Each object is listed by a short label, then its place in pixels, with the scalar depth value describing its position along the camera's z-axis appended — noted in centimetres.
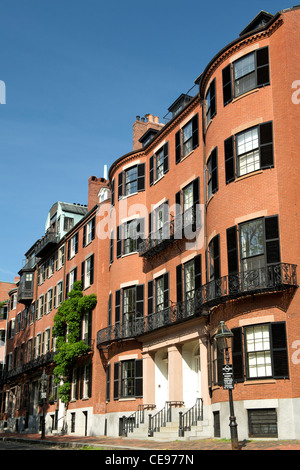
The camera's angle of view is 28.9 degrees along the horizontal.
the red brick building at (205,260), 2009
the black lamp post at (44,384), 3288
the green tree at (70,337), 3584
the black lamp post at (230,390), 1684
